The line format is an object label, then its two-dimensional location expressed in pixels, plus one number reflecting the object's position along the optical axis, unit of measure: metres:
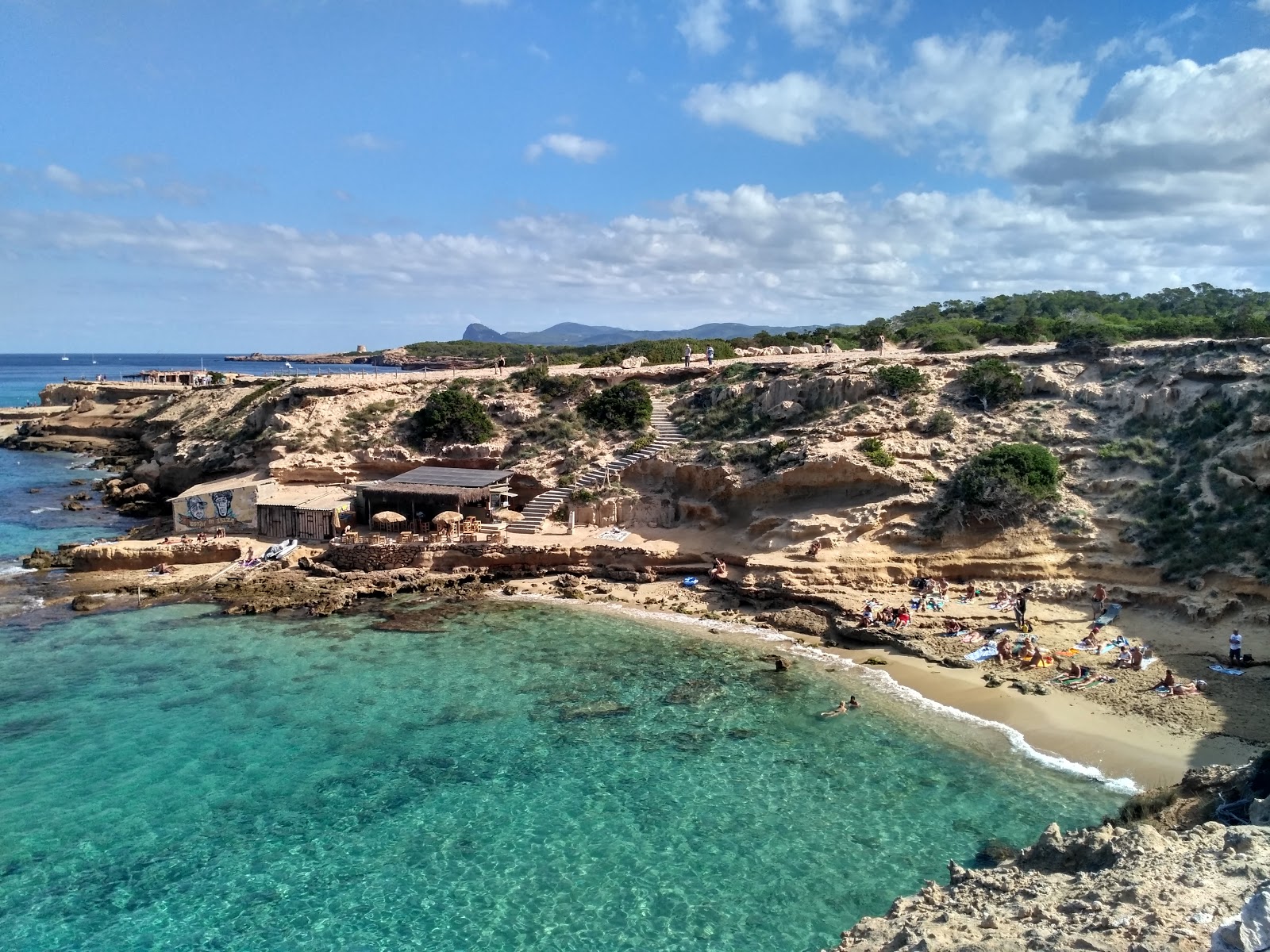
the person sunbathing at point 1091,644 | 20.89
